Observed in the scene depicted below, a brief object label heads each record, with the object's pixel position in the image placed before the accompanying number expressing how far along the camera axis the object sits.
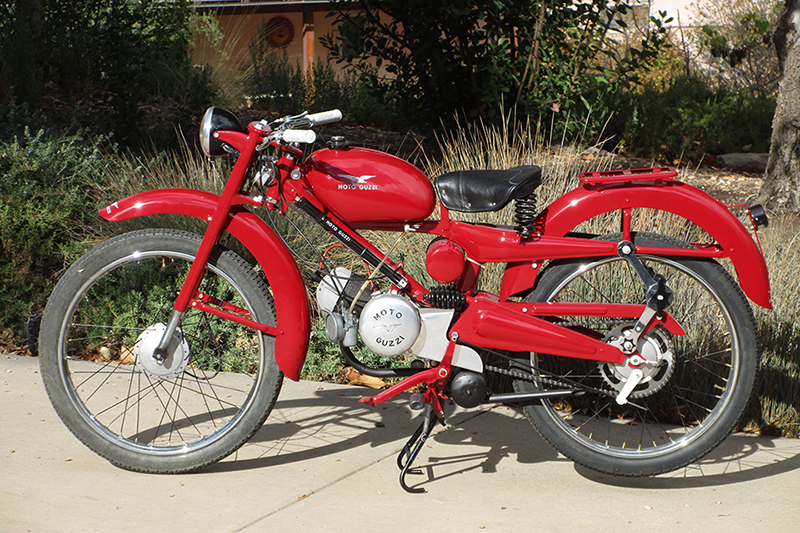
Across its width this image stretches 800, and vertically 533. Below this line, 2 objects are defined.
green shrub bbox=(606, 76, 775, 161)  8.81
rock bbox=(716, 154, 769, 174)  8.81
